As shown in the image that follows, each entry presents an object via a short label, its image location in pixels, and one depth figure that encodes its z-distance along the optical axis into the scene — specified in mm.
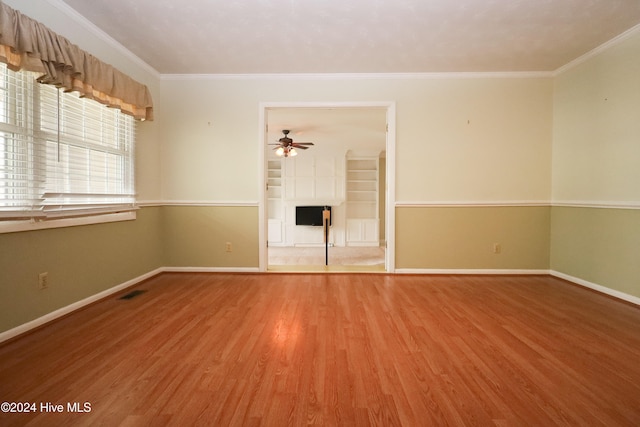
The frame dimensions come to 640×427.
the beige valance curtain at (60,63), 1866
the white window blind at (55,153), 2031
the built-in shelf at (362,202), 7562
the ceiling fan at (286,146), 5465
